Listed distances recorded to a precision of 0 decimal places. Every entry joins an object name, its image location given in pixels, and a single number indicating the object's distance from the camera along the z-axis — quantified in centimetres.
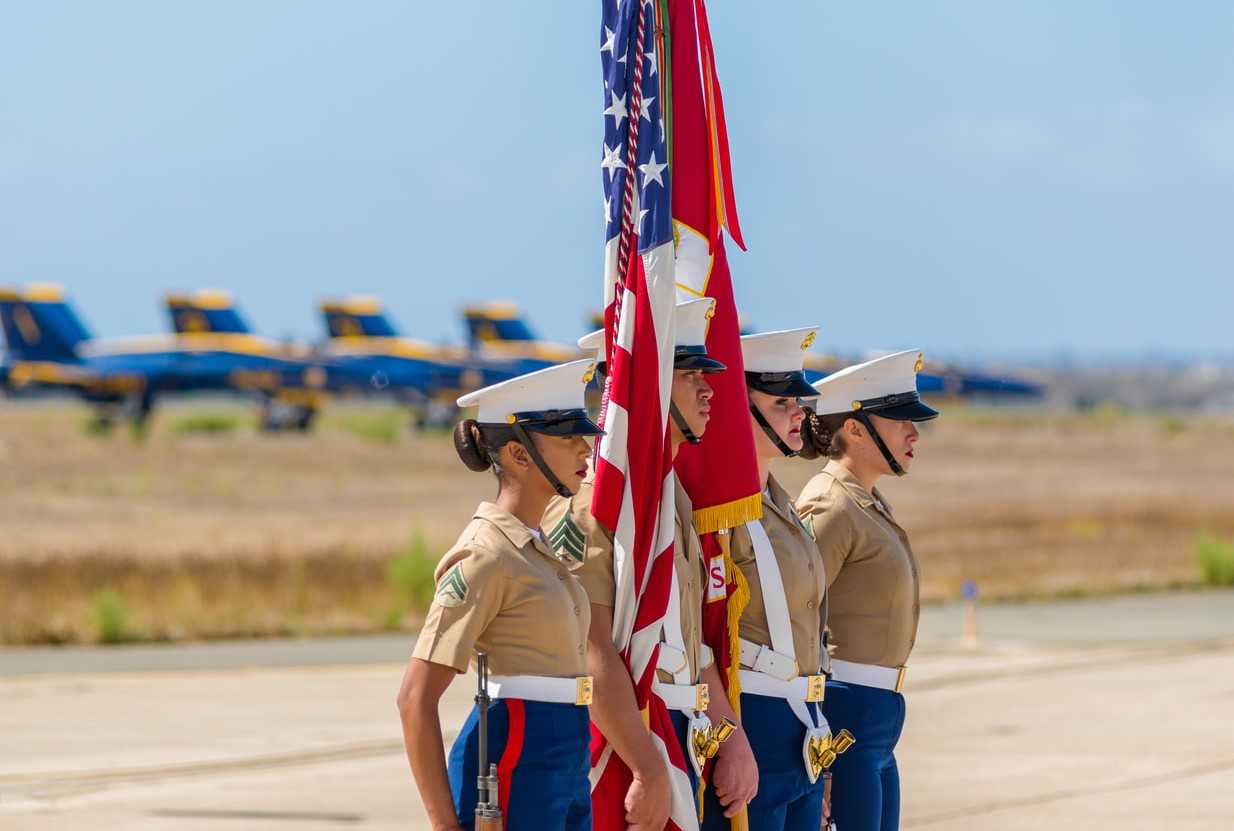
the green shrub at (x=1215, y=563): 4700
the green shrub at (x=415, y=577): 4081
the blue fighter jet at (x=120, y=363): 16912
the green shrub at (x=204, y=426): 15375
